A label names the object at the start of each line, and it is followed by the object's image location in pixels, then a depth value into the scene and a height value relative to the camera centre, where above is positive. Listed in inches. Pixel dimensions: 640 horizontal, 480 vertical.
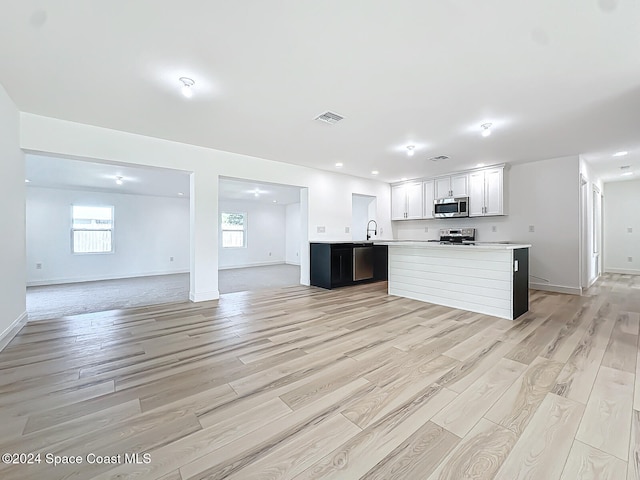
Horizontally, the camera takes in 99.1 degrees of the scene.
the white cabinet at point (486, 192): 220.2 +40.2
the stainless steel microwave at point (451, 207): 236.2 +29.6
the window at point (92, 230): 283.6 +12.1
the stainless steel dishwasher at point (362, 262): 234.8 -19.0
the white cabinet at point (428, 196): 263.6 +43.3
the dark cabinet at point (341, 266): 219.1 -21.2
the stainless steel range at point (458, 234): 246.8 +5.6
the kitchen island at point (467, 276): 140.7 -20.9
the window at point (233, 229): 381.7 +16.4
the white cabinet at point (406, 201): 275.6 +41.2
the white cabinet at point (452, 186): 239.9 +49.5
